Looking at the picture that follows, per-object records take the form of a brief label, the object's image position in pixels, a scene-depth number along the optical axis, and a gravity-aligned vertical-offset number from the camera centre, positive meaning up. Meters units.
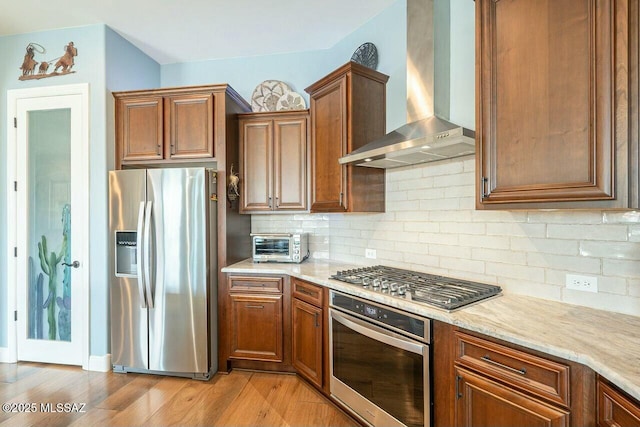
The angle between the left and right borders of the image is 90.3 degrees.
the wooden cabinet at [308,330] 2.36 -0.92
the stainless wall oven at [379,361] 1.65 -0.88
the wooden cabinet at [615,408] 0.96 -0.62
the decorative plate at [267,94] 3.44 +1.29
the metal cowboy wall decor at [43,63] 2.98 +1.43
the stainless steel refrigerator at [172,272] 2.69 -0.50
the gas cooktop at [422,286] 1.66 -0.45
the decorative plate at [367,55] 2.83 +1.44
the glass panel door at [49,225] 3.02 -0.11
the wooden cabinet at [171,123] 2.92 +0.84
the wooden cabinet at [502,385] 1.15 -0.71
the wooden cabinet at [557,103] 1.22 +0.47
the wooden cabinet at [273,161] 3.09 +0.51
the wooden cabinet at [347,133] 2.52 +0.66
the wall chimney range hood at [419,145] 1.75 +0.40
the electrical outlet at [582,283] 1.60 -0.37
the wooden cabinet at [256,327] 2.75 -1.00
